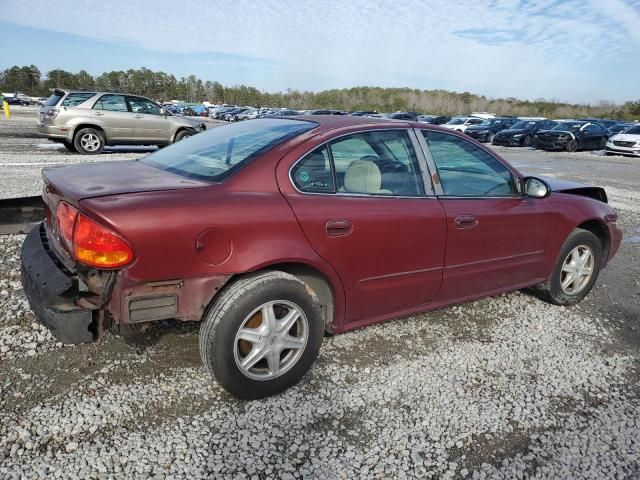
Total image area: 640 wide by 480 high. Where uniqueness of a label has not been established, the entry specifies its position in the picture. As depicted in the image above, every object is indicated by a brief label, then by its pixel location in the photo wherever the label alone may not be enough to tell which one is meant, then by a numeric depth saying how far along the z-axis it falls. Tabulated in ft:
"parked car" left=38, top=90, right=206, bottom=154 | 39.19
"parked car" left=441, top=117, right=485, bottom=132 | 100.22
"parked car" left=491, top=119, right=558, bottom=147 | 85.03
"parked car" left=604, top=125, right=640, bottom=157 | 66.80
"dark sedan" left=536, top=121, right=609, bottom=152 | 75.05
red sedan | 7.68
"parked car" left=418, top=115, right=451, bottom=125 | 116.37
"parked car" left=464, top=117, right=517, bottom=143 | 93.81
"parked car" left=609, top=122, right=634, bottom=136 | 92.58
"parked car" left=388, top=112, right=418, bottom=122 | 101.60
